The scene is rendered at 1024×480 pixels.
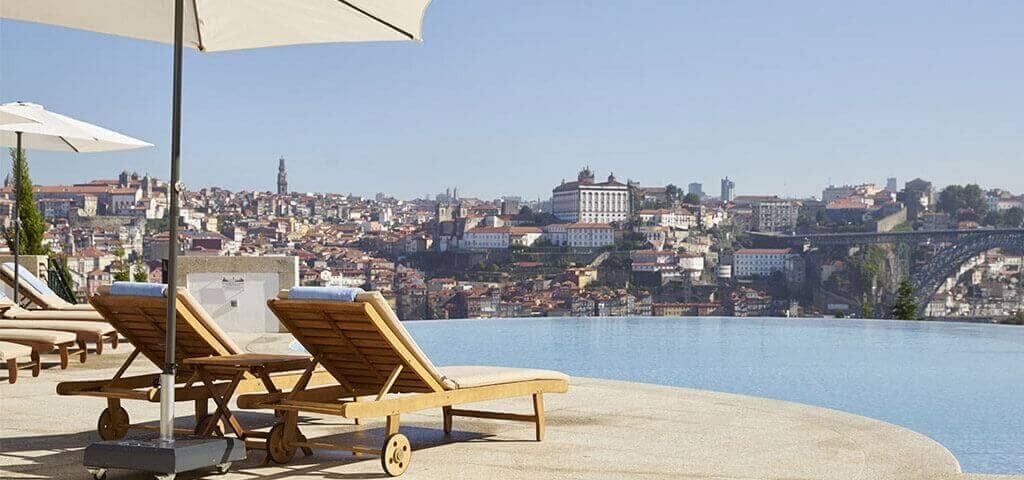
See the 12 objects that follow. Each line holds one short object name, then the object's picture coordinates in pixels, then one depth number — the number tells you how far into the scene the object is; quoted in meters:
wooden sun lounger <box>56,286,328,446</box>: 4.98
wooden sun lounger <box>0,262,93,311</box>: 10.07
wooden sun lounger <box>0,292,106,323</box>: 8.77
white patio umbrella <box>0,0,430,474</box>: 4.99
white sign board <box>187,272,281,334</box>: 11.45
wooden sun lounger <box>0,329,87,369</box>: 7.41
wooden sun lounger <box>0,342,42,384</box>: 6.96
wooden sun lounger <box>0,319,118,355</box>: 8.04
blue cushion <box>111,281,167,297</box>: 4.98
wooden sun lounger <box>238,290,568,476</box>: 4.38
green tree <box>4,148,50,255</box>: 14.70
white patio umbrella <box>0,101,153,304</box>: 8.82
